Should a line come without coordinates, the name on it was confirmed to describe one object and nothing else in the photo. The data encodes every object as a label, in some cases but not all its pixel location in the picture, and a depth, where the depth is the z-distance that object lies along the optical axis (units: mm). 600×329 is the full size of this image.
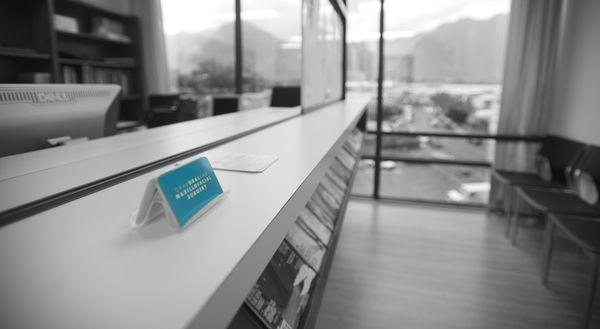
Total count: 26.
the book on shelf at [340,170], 2146
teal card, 508
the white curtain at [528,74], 3332
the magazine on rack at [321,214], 1537
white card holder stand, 503
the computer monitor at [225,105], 3568
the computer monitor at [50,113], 1091
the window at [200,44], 4434
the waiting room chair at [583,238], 1859
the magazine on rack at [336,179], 2023
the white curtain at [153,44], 4551
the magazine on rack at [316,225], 1382
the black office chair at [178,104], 3967
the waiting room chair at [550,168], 3016
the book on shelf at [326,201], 1674
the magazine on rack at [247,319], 782
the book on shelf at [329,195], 1765
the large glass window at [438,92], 3790
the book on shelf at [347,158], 2338
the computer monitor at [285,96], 3143
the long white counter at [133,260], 325
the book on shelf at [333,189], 1875
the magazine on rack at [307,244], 1204
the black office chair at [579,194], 2496
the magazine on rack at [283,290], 837
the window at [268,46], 4305
